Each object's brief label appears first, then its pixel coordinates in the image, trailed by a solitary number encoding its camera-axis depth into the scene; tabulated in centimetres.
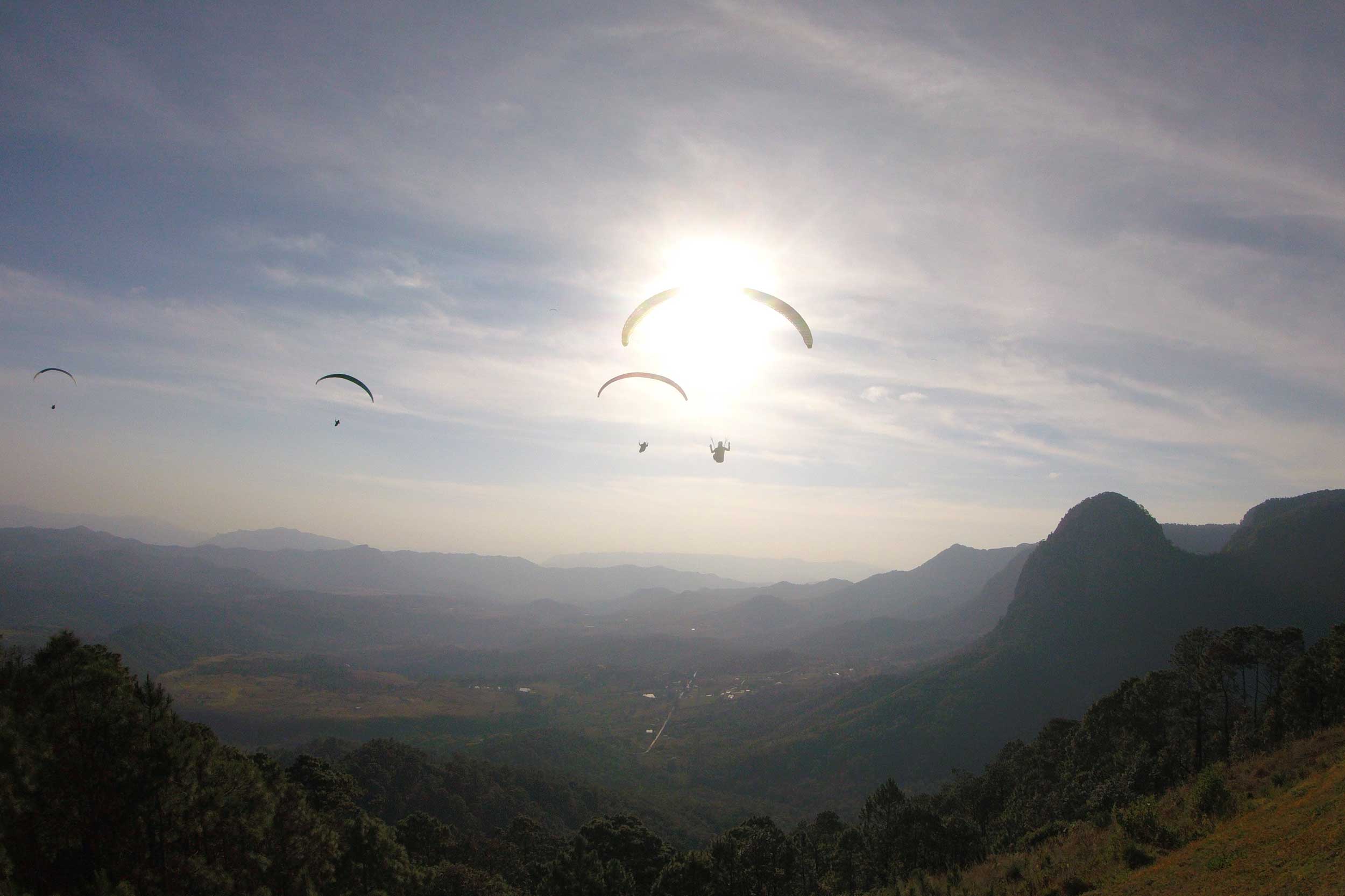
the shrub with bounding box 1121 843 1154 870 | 1767
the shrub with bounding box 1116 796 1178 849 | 1855
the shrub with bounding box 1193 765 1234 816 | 1986
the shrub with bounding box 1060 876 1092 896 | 1752
